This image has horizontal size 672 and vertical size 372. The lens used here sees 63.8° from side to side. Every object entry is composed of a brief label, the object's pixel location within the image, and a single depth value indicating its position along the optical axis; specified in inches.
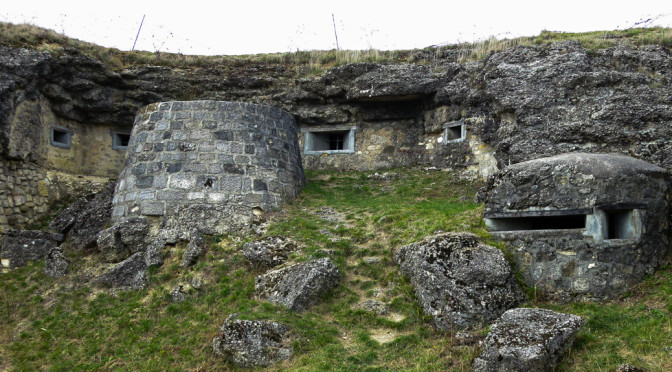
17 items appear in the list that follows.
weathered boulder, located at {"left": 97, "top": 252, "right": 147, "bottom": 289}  349.1
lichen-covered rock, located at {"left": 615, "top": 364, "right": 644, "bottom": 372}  214.8
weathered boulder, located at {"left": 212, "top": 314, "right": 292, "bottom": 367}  260.8
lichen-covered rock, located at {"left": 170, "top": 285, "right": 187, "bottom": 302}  327.0
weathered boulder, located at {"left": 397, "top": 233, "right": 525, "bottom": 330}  269.6
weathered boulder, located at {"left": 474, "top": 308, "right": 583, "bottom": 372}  221.5
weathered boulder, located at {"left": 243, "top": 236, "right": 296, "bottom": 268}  337.4
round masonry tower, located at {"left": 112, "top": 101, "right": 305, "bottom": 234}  389.1
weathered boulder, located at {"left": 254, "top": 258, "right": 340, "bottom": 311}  297.0
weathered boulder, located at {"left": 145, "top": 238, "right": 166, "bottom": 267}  358.6
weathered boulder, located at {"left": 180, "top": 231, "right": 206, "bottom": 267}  353.1
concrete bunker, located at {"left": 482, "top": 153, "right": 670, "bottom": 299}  281.1
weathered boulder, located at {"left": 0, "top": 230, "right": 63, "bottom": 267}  393.4
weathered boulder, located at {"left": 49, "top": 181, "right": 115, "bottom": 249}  407.2
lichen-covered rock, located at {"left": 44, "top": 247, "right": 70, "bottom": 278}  371.2
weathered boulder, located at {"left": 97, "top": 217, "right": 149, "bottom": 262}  375.9
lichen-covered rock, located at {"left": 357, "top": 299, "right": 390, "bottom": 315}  291.1
